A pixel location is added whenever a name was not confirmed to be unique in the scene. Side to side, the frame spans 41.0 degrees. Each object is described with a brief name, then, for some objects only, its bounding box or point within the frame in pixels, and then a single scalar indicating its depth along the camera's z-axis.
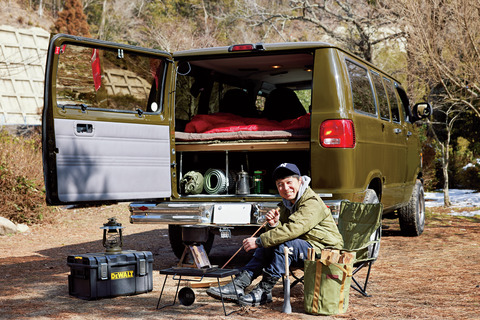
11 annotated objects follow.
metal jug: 6.73
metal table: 4.64
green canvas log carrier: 4.71
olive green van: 5.86
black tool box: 5.35
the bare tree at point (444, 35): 10.14
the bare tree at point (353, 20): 18.22
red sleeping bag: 6.73
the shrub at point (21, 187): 11.38
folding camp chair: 5.65
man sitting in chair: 5.02
